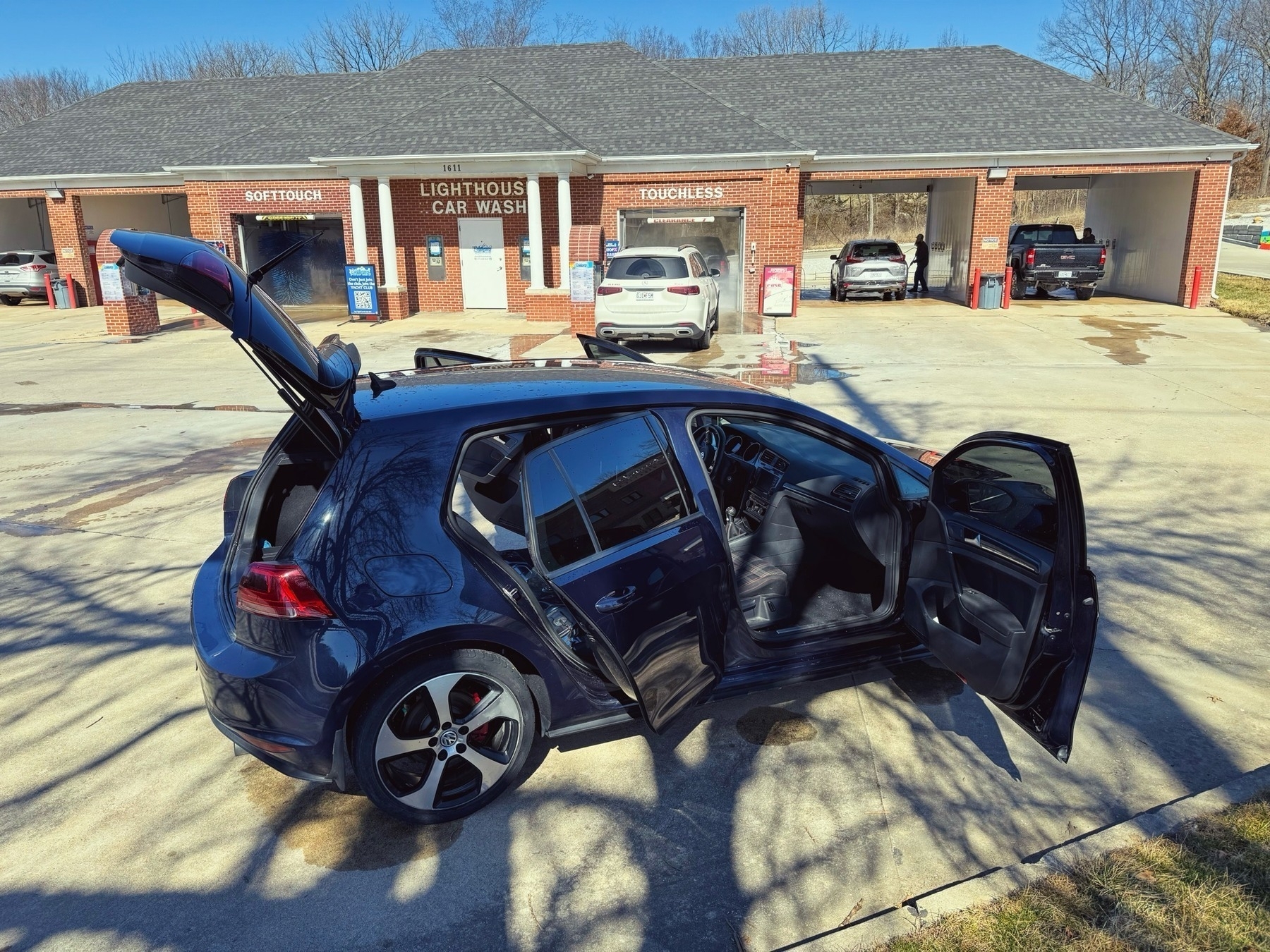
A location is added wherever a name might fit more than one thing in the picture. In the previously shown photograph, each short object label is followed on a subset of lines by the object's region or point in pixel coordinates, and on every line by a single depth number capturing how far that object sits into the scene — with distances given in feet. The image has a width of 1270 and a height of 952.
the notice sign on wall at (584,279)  60.59
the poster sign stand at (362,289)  68.59
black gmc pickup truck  73.61
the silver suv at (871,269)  79.00
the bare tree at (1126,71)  207.31
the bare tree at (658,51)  214.69
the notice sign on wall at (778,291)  67.21
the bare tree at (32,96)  230.48
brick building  69.36
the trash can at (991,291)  71.92
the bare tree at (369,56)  195.42
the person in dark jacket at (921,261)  88.93
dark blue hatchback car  9.86
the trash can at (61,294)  80.43
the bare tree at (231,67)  206.90
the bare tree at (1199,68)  205.67
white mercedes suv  49.57
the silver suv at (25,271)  82.69
